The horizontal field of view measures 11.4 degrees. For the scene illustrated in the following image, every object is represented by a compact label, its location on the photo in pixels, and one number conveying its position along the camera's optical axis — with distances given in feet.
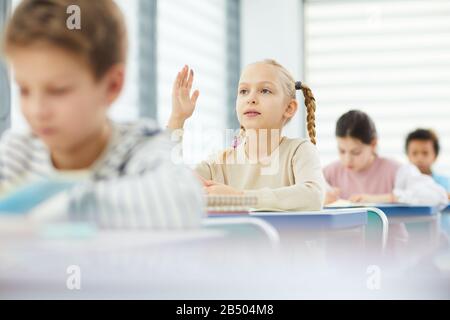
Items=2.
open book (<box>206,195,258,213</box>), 13.81
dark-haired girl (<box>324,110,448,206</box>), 19.82
